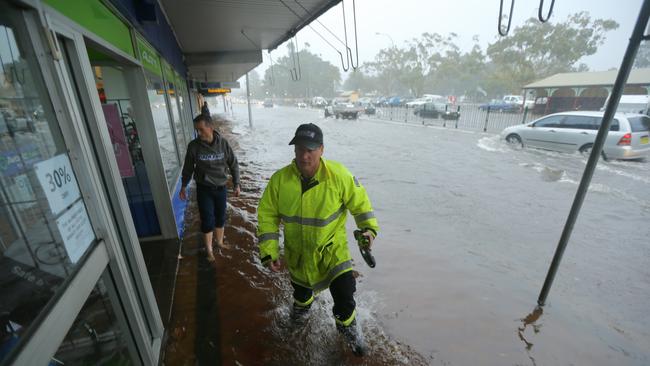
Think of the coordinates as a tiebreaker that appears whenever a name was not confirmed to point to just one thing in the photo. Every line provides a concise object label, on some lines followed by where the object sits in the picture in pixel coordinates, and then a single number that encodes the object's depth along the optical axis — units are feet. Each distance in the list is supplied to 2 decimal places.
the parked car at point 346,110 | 86.43
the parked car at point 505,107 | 90.84
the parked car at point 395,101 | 149.00
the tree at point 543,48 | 115.24
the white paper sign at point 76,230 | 4.65
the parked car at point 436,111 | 69.46
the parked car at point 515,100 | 104.62
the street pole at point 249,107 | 68.58
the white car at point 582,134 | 28.73
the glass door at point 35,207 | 3.77
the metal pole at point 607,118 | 6.81
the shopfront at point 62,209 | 3.90
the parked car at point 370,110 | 94.25
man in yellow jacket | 6.93
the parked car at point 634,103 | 53.36
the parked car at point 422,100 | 118.03
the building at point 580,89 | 67.15
